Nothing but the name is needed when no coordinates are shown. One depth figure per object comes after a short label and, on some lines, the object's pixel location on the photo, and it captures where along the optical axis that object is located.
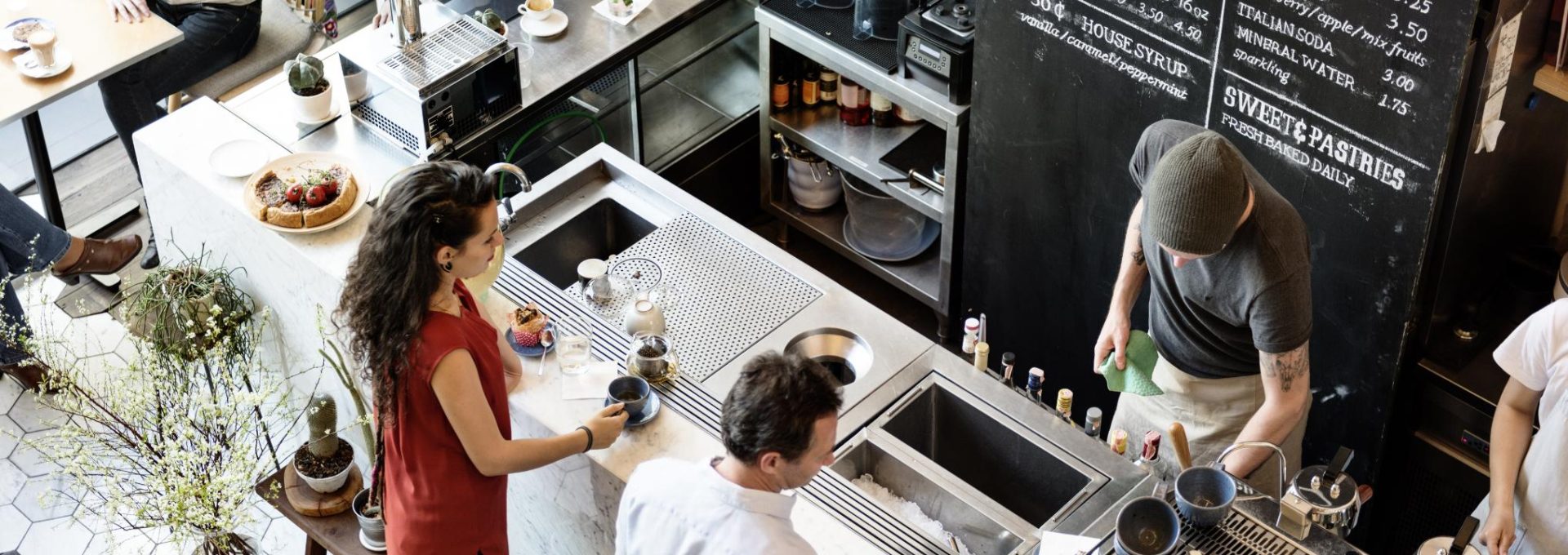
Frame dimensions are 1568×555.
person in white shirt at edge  2.84
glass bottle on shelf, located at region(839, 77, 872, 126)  4.75
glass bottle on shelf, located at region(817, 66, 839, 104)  4.81
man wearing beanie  2.86
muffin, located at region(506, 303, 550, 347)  3.38
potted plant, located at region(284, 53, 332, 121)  4.17
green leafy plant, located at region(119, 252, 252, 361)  3.90
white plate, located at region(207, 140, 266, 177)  3.99
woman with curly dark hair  2.77
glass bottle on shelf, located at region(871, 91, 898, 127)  4.74
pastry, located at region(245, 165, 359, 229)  3.77
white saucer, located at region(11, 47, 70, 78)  4.62
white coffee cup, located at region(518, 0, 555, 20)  4.58
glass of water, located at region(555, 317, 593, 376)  3.33
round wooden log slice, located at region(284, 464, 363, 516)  3.75
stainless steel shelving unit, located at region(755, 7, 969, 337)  4.34
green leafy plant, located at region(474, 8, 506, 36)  4.34
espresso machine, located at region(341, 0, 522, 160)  4.02
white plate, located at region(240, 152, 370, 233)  3.94
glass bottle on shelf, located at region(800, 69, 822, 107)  4.82
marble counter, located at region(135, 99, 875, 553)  3.18
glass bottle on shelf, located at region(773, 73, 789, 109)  4.81
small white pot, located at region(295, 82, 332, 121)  4.17
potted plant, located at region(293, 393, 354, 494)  3.74
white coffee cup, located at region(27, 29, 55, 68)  4.60
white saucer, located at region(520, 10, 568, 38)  4.55
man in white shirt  2.46
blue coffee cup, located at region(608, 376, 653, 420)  3.23
